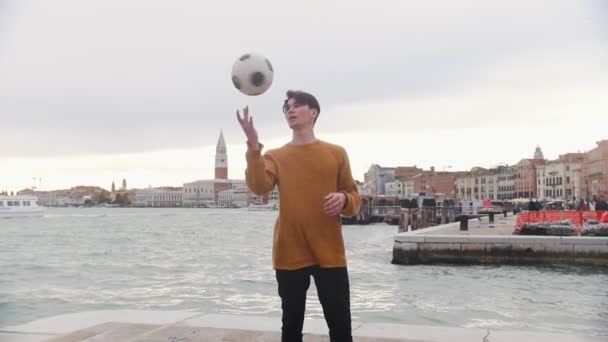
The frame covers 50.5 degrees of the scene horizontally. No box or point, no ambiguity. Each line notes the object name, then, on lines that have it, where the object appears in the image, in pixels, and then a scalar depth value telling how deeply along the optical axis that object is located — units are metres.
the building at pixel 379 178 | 155.12
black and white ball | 3.50
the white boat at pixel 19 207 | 82.50
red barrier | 21.61
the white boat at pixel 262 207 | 172.50
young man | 3.38
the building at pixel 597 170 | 86.00
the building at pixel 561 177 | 103.88
